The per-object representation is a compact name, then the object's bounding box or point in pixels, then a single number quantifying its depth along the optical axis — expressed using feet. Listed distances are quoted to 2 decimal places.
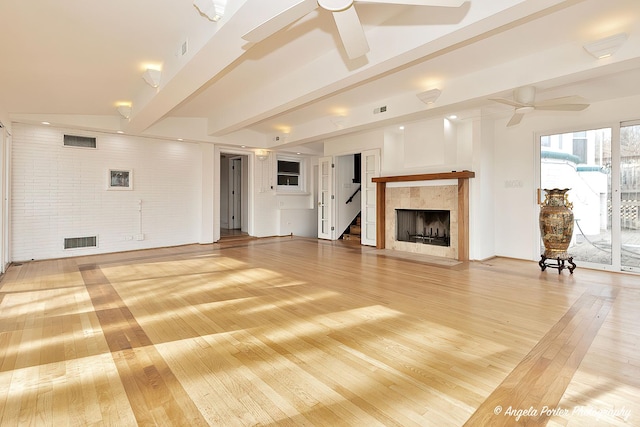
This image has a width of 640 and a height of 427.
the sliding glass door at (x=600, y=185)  16.52
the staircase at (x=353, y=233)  28.32
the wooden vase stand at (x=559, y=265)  15.93
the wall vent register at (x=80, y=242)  20.94
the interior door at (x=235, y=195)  36.06
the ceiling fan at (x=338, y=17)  7.19
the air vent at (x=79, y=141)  20.90
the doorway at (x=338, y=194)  28.84
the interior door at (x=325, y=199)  29.04
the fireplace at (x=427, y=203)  19.88
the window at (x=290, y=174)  32.48
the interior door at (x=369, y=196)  25.46
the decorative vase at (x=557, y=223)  15.79
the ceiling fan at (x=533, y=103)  13.70
